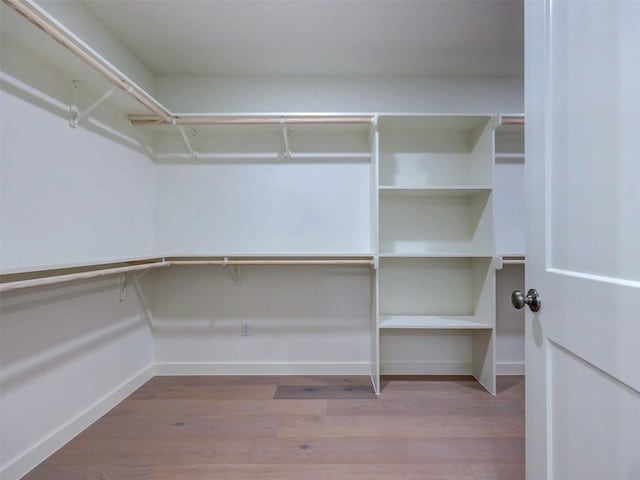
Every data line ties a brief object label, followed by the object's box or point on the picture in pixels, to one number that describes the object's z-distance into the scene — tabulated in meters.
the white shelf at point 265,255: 2.14
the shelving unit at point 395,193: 2.39
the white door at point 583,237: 0.62
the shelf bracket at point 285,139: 2.17
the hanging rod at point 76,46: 1.14
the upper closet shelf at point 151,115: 1.32
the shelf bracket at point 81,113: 1.66
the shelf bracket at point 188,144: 2.21
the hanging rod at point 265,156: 2.44
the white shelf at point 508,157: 2.42
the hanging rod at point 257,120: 2.14
